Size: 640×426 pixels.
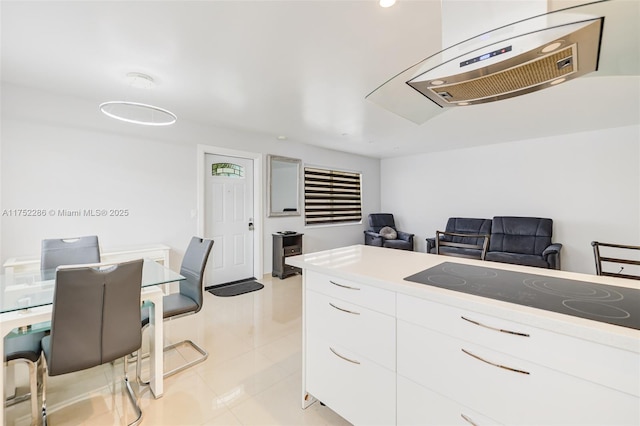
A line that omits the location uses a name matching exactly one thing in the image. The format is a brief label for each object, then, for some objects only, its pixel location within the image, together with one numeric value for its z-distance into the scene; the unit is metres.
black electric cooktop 0.88
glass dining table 1.39
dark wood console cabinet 4.64
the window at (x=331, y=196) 5.43
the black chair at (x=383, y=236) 5.95
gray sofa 4.17
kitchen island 0.79
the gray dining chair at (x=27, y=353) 1.45
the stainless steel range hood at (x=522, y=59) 0.86
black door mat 3.90
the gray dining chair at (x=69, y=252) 2.31
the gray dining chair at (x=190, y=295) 2.08
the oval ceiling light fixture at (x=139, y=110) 2.41
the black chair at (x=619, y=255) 3.99
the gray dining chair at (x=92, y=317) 1.36
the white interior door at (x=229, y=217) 4.09
